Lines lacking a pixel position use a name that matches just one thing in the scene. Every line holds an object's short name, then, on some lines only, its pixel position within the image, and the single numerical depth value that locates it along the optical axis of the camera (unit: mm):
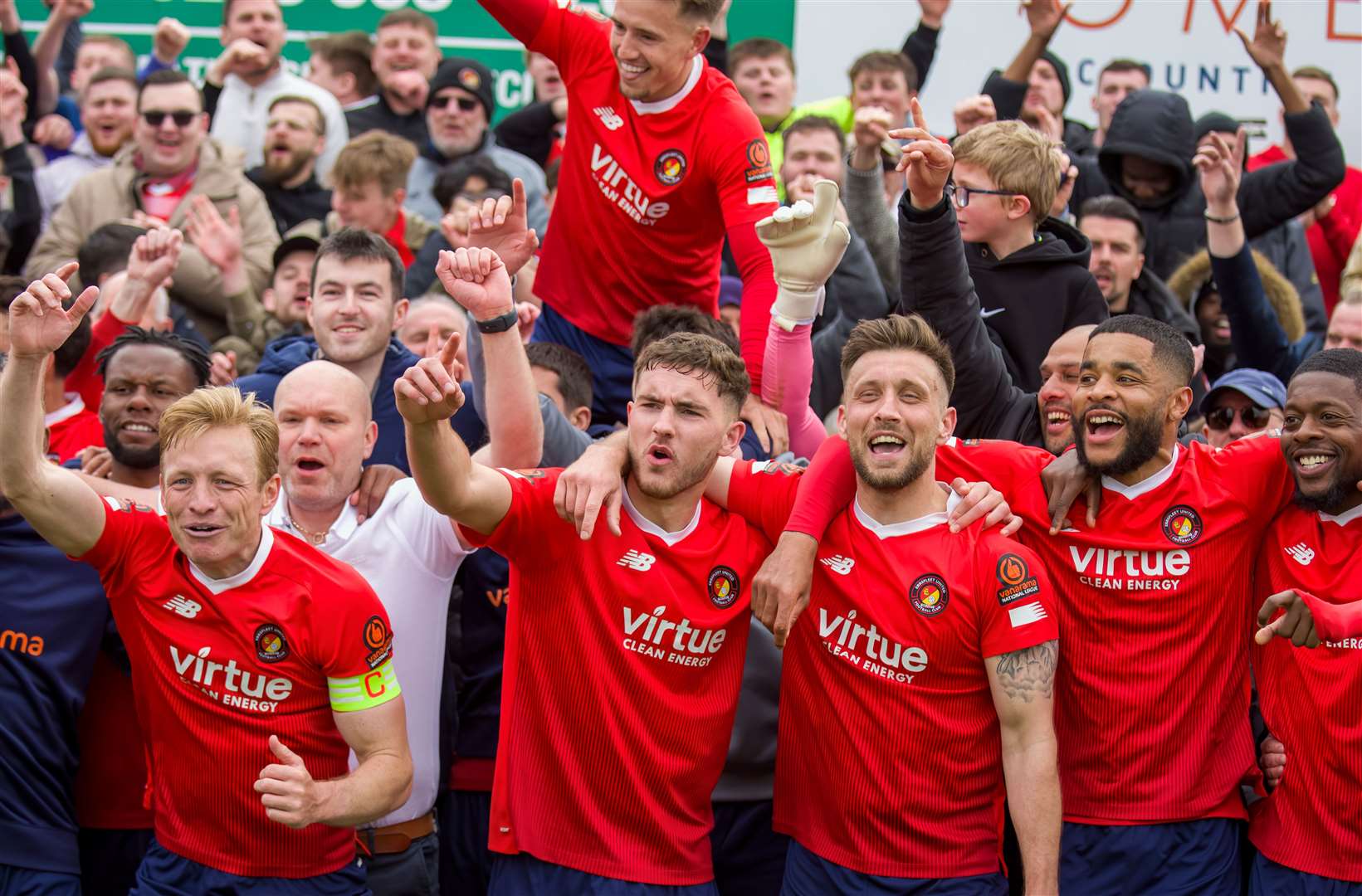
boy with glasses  6391
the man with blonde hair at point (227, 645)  4789
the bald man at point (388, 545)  5379
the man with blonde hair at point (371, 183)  8547
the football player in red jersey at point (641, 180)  6129
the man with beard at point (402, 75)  10438
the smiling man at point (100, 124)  9992
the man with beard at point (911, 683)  4797
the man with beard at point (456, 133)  9797
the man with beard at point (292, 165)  9586
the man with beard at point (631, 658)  4918
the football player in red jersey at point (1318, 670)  4863
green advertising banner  11617
